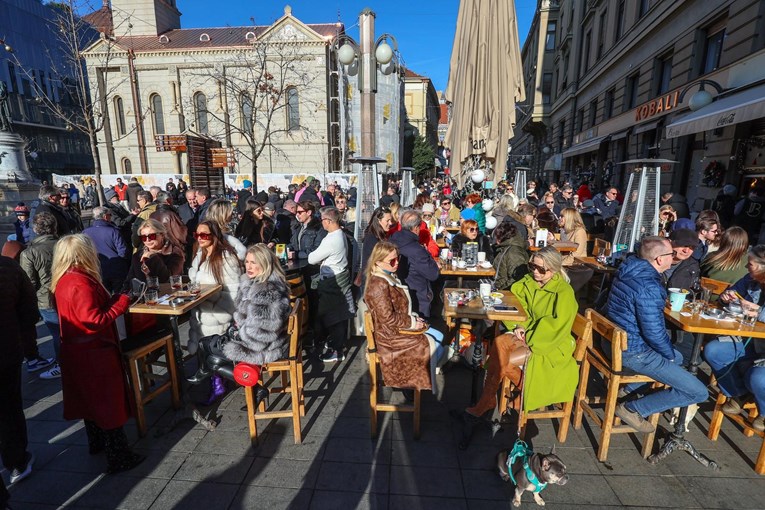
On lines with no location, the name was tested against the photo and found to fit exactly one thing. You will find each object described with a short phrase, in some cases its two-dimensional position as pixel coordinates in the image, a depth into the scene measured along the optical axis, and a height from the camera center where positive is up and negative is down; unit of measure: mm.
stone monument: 10781 +527
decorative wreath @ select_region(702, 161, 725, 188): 9797 +316
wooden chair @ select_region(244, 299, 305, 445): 3223 -1702
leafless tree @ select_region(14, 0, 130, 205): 9821 +3535
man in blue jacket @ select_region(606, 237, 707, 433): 3016 -1228
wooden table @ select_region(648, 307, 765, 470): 3070 -1199
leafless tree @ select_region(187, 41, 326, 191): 29656 +7427
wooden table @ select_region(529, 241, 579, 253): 6116 -946
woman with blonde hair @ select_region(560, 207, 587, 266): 6574 -747
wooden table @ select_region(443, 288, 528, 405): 3502 -1166
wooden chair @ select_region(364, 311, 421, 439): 3285 -1881
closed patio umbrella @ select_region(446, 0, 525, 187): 6367 +1865
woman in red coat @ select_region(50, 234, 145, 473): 2725 -1154
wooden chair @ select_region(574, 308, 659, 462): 2990 -1562
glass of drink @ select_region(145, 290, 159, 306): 3648 -1037
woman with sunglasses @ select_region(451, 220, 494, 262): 5914 -866
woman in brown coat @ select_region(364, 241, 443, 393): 3248 -1317
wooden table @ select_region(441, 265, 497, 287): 5180 -1145
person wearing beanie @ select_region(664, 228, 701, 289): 4227 -840
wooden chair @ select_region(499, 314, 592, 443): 3182 -1802
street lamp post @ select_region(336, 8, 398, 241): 6270 +1629
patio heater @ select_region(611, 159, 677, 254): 6539 -398
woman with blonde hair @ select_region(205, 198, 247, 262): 4958 -310
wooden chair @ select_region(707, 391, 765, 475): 2983 -1966
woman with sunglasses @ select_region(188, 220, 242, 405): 3904 -988
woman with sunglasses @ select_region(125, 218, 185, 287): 4215 -768
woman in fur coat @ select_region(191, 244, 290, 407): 3186 -1046
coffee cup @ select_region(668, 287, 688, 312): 3559 -1052
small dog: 2383 -1840
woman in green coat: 3107 -1331
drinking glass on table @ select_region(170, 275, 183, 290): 4055 -993
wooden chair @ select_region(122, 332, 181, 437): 3297 -1775
